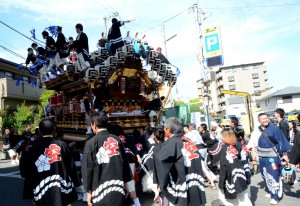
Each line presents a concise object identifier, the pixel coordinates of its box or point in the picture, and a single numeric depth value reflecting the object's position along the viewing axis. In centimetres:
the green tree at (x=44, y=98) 2041
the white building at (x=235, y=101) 4896
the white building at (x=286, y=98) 3778
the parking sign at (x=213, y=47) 990
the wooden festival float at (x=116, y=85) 668
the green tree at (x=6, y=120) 1689
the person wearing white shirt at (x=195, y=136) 655
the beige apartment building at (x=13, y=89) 1905
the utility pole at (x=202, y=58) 1073
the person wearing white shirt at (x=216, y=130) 901
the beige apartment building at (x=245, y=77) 5522
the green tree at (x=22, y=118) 1775
